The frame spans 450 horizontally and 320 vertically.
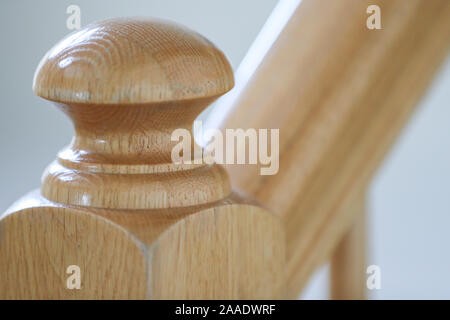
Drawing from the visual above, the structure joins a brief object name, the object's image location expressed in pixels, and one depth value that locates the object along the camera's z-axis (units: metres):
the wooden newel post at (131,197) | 0.52
